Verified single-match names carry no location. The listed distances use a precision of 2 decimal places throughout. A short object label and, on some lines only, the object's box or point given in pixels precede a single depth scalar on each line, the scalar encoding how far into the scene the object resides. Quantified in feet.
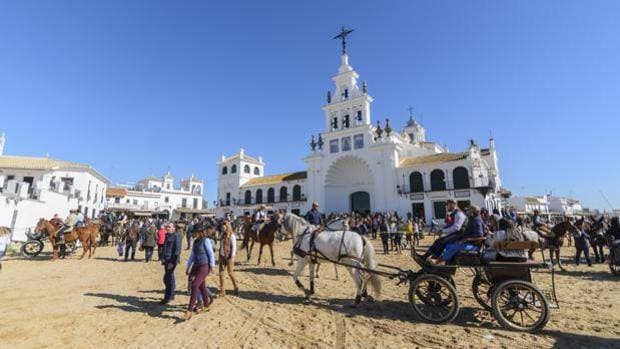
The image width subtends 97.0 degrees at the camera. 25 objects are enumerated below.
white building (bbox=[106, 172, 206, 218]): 168.86
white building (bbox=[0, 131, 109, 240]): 63.93
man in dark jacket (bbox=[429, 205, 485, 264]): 16.96
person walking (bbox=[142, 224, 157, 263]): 39.68
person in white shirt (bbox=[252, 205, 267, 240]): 38.65
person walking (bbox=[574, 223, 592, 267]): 33.71
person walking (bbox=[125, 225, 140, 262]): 42.78
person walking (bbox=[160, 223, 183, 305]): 20.07
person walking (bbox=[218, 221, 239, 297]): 22.17
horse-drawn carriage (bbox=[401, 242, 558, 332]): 14.94
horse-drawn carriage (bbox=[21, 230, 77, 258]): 45.14
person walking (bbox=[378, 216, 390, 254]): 46.83
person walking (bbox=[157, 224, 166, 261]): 38.47
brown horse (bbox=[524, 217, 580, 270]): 32.30
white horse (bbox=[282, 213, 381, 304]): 19.58
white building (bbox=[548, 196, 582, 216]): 221.33
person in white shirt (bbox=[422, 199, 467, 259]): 17.79
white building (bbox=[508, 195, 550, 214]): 174.21
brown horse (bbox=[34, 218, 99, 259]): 41.89
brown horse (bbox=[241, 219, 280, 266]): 36.29
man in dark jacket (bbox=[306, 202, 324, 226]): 34.24
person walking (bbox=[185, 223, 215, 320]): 17.47
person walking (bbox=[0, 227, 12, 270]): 27.09
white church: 89.71
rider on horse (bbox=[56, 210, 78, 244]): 42.55
